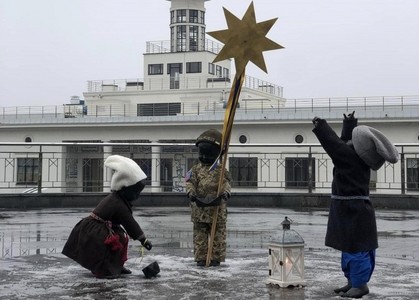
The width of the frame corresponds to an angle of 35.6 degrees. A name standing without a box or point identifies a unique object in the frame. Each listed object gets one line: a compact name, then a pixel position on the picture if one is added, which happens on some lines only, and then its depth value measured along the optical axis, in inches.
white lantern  227.5
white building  803.4
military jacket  278.2
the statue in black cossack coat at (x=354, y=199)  216.2
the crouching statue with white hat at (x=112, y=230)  249.1
